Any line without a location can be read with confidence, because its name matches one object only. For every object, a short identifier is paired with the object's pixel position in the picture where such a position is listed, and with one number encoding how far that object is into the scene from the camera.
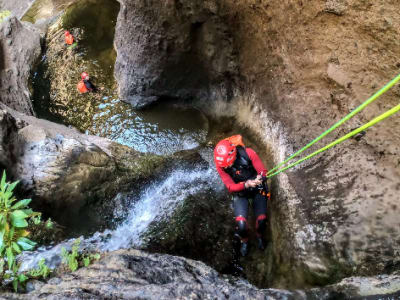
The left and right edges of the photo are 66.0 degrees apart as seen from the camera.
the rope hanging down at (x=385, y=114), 2.00
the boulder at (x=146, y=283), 2.46
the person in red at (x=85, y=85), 7.61
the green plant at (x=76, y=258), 3.11
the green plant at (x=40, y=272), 2.80
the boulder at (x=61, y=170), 4.30
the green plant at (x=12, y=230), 2.50
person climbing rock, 4.23
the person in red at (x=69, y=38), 9.20
